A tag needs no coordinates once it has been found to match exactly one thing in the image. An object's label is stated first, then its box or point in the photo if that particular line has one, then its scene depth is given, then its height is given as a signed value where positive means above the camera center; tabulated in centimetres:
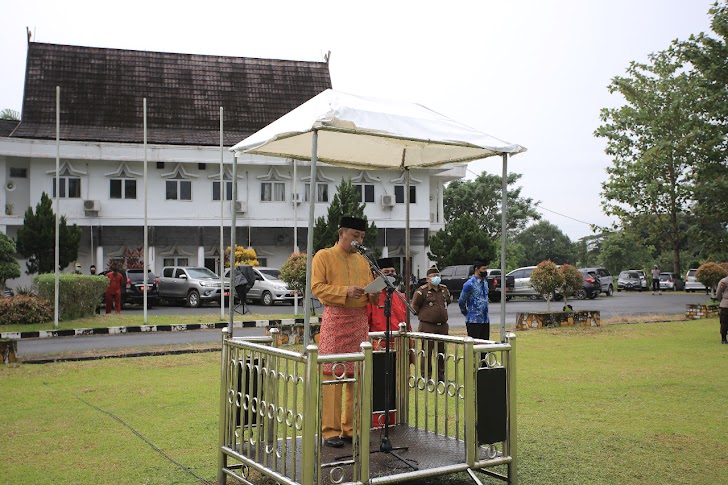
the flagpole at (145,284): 2157 -61
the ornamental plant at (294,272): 2111 -27
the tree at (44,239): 3138 +97
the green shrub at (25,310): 2128 -131
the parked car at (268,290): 3116 -111
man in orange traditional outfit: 639 -39
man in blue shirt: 1211 -63
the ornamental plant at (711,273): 3030 -45
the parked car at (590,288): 3591 -122
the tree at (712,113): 1936 +377
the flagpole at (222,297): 2008 -104
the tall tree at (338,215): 3331 +212
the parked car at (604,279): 3931 -88
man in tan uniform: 1128 -64
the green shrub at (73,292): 2198 -86
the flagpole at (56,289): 1982 -69
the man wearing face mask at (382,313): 858 -63
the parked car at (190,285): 3031 -90
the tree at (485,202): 5912 +473
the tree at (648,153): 2856 +475
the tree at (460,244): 3816 +92
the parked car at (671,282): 4678 -128
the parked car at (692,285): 4544 -137
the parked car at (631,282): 4869 -128
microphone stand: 608 -96
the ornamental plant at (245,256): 3278 +28
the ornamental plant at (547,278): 2272 -47
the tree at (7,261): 2334 +6
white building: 3572 +476
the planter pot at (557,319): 2109 -159
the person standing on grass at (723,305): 1617 -91
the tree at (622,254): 6381 +62
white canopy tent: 600 +115
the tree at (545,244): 7431 +182
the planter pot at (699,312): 2450 -160
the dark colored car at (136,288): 3025 -99
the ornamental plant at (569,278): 2281 -48
